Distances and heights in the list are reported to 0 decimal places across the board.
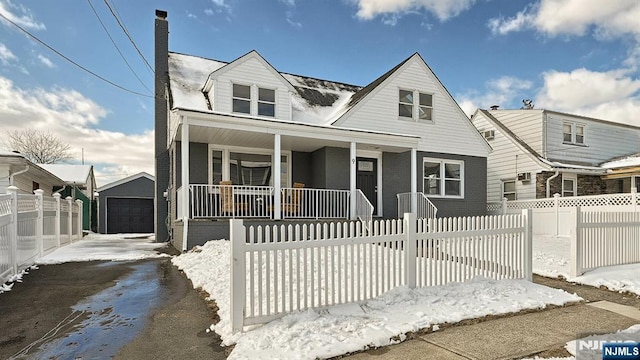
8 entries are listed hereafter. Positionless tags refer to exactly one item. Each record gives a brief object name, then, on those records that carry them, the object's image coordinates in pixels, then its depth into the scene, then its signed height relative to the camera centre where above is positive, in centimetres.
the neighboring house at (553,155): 1681 +126
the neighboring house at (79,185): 2081 -36
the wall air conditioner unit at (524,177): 1703 +15
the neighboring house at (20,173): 1180 +23
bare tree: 3085 +298
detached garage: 2327 -171
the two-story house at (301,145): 1070 +121
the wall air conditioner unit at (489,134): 1919 +245
